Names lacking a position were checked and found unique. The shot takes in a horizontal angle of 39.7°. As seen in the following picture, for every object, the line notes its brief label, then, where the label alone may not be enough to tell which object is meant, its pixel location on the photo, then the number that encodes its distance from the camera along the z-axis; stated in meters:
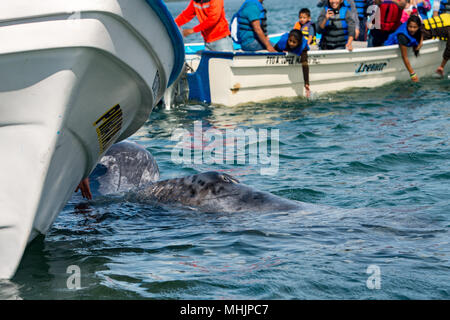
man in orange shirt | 13.30
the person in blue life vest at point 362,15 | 16.55
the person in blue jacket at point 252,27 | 14.11
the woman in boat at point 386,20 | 15.56
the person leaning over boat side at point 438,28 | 16.41
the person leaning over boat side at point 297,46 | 13.68
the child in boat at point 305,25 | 15.21
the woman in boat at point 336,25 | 15.06
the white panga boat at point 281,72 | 13.62
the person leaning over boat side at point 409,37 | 15.12
